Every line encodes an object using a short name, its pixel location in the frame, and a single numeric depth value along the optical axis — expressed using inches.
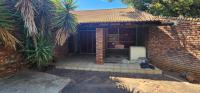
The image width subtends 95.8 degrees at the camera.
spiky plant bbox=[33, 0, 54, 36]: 155.2
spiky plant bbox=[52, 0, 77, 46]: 162.4
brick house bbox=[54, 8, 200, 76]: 175.3
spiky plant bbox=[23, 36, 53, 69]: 158.4
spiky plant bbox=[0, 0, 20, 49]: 131.9
